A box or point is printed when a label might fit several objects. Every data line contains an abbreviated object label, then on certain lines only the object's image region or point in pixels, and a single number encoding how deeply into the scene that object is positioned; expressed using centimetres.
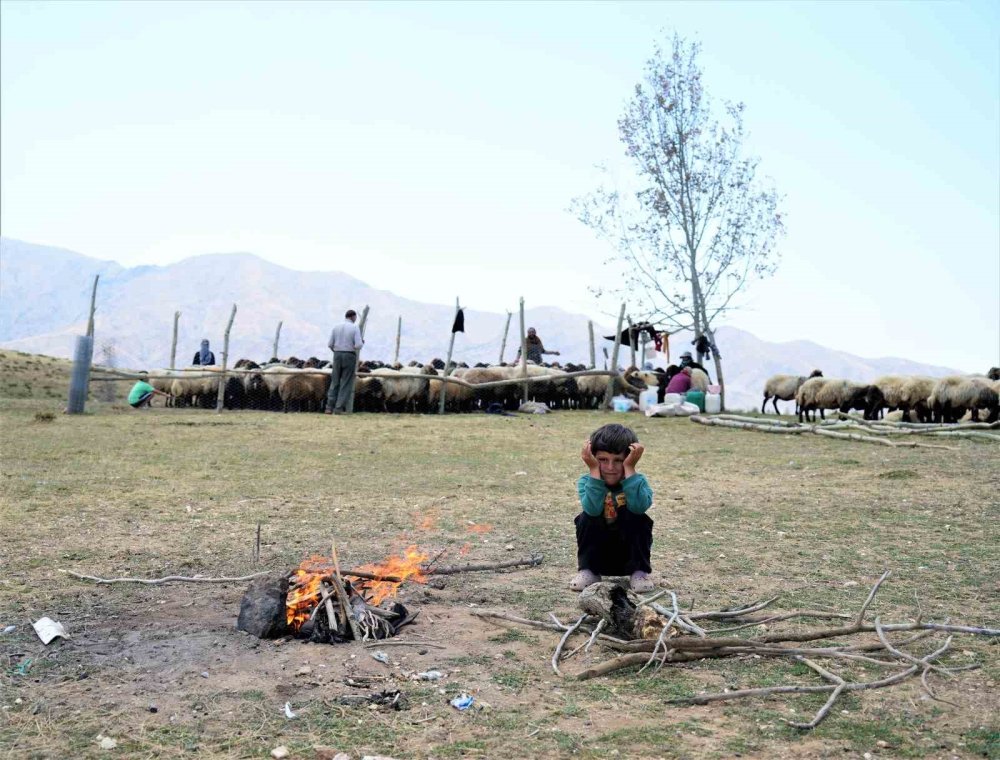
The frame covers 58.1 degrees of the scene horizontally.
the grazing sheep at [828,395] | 2052
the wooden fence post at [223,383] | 1830
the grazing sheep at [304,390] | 1947
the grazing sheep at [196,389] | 2055
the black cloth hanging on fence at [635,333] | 2338
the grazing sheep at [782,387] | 2502
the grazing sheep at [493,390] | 2120
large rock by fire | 399
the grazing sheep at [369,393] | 1951
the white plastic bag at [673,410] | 1788
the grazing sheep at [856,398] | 2048
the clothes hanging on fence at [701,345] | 2436
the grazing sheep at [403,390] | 1953
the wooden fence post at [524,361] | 2009
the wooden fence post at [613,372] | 2072
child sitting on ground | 448
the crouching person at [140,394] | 1858
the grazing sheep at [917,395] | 1970
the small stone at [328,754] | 285
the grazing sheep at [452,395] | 2006
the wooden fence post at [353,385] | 1825
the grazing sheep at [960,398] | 1811
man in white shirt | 1777
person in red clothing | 1845
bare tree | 2517
